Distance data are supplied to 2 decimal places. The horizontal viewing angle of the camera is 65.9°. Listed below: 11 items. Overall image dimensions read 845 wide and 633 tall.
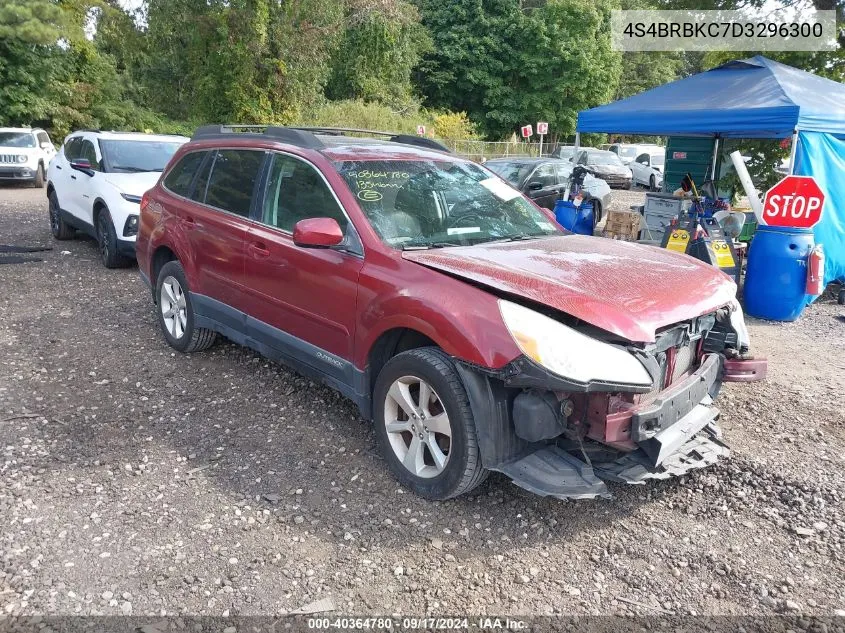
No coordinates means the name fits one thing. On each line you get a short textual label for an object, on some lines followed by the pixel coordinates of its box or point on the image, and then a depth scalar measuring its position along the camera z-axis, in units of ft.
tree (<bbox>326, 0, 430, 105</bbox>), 104.42
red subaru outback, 9.62
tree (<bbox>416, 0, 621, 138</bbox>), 120.47
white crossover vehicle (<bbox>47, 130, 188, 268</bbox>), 26.84
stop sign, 22.58
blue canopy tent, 25.31
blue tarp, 25.45
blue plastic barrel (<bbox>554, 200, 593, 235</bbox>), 33.58
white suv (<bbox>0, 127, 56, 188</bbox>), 59.88
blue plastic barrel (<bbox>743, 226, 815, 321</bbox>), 23.03
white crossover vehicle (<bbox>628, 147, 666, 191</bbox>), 82.20
